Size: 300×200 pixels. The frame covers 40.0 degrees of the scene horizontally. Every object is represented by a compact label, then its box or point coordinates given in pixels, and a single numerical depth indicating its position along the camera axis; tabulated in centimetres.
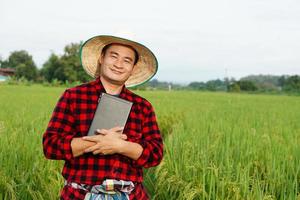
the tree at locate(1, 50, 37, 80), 4575
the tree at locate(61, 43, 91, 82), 3706
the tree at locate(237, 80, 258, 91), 4219
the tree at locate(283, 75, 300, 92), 3991
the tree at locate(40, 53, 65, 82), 3884
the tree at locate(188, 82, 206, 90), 7120
